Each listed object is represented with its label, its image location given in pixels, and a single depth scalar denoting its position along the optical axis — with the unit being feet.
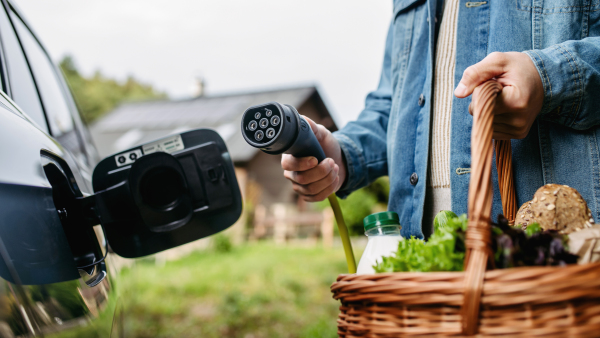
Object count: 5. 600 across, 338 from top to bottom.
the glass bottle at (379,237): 2.72
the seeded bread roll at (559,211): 2.28
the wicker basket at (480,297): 1.71
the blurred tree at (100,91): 121.90
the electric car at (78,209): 2.29
